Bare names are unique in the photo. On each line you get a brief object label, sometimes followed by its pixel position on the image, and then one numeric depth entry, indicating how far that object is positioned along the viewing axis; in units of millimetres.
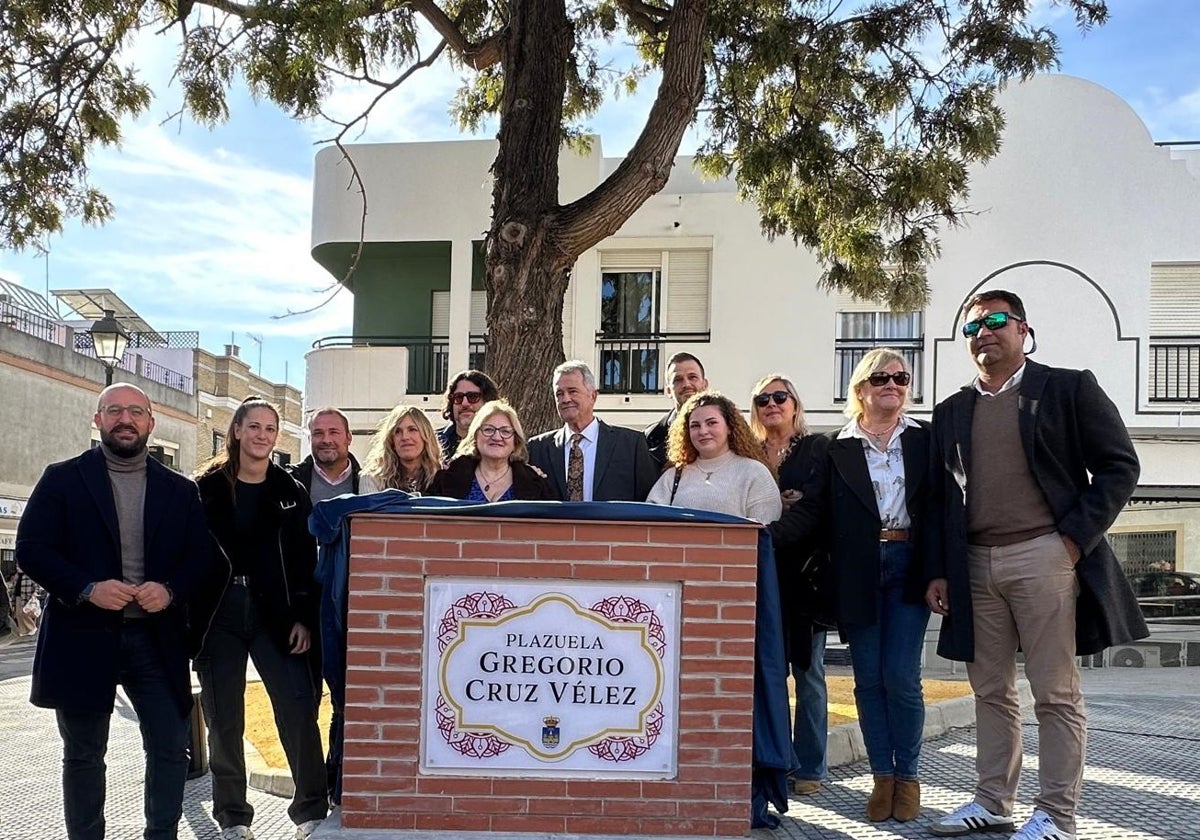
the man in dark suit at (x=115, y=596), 4398
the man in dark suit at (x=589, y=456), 5633
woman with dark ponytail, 4855
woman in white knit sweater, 4902
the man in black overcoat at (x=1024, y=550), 4344
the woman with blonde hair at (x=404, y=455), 5465
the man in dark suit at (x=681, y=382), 6077
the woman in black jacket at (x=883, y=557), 4785
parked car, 16688
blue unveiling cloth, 4224
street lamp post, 15109
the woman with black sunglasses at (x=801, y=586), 5102
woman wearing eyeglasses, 5027
